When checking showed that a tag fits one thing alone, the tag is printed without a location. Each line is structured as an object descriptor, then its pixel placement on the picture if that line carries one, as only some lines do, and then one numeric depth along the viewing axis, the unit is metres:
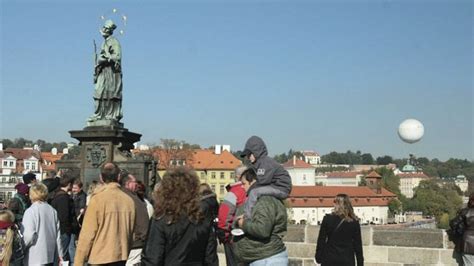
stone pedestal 15.03
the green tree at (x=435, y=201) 122.19
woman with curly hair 4.40
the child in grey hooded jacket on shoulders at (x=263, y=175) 5.19
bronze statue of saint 15.87
